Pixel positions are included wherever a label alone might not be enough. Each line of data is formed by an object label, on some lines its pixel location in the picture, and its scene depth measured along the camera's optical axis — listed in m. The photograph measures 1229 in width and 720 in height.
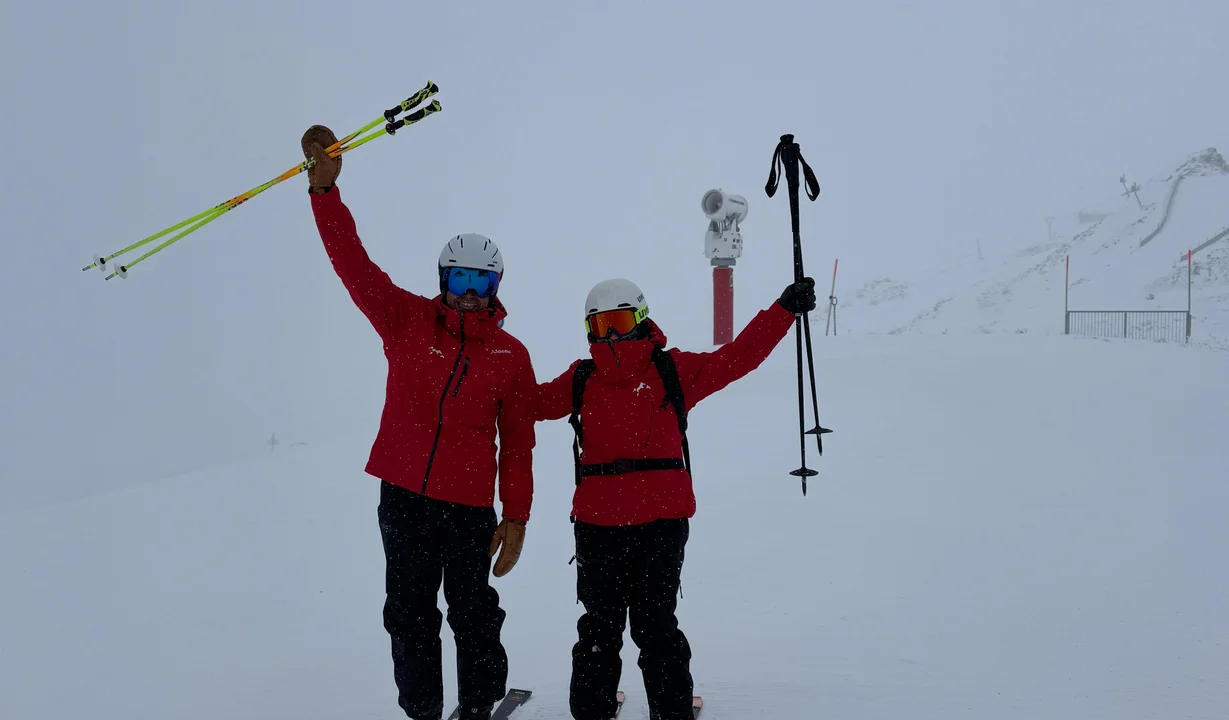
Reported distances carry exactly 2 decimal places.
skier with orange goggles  3.43
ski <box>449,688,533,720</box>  3.81
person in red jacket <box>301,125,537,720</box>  3.39
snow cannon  13.77
